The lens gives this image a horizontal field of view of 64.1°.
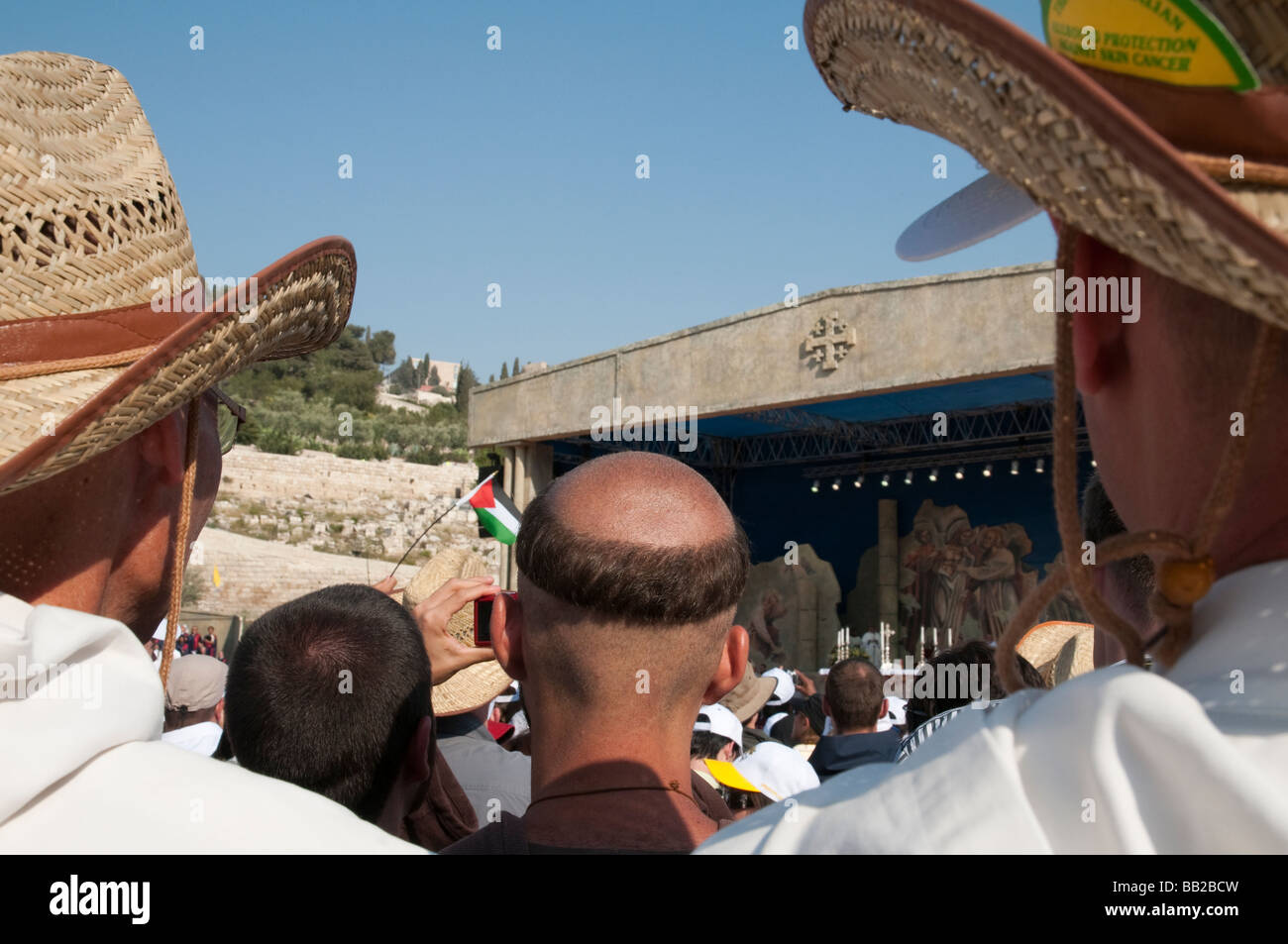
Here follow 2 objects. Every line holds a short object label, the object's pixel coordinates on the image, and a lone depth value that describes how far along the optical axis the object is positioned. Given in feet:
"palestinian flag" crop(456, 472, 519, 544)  35.76
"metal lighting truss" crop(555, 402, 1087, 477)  52.85
